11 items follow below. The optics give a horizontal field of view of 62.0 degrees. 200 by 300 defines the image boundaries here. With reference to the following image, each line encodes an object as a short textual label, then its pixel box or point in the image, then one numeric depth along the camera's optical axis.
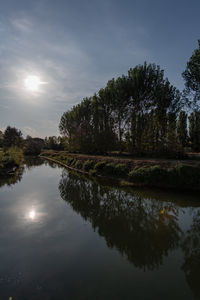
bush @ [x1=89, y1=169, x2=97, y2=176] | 18.32
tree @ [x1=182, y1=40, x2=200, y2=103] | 16.17
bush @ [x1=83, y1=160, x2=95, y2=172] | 20.36
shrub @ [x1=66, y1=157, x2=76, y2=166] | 26.53
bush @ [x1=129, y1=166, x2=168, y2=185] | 12.08
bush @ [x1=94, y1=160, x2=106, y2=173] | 18.15
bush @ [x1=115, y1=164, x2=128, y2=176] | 15.19
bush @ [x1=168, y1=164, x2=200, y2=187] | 11.03
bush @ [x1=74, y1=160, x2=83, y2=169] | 23.08
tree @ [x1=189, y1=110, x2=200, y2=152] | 23.37
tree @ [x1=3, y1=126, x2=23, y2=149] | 57.14
